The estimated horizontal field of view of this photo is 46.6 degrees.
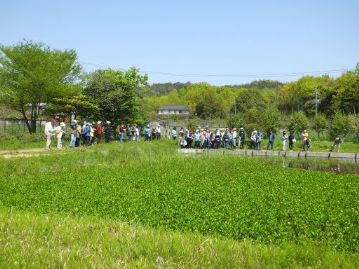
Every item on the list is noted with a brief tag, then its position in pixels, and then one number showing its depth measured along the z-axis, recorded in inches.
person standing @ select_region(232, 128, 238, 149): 1313.9
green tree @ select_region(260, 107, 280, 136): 1540.4
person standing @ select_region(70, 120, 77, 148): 1063.0
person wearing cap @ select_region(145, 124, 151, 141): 1365.7
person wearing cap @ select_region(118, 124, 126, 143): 1286.4
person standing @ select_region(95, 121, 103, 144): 1211.2
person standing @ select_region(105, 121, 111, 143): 1244.5
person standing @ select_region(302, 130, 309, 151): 1226.1
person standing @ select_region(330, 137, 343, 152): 1232.7
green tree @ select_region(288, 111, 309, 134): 1706.4
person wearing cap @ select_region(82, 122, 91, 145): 1117.7
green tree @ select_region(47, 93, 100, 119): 1346.0
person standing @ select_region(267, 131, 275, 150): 1300.4
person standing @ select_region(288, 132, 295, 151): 1295.2
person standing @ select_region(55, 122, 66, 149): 1022.2
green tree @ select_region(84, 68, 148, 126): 1424.7
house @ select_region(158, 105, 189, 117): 4763.8
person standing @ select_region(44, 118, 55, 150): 992.2
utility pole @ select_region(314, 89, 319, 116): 2827.3
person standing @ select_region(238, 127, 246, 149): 1321.4
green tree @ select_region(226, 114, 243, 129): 1603.1
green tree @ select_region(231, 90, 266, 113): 3576.5
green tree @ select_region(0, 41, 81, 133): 1364.4
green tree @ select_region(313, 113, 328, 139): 1745.9
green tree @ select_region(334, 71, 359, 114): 2593.5
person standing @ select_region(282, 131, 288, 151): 1257.3
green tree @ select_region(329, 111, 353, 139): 1592.0
